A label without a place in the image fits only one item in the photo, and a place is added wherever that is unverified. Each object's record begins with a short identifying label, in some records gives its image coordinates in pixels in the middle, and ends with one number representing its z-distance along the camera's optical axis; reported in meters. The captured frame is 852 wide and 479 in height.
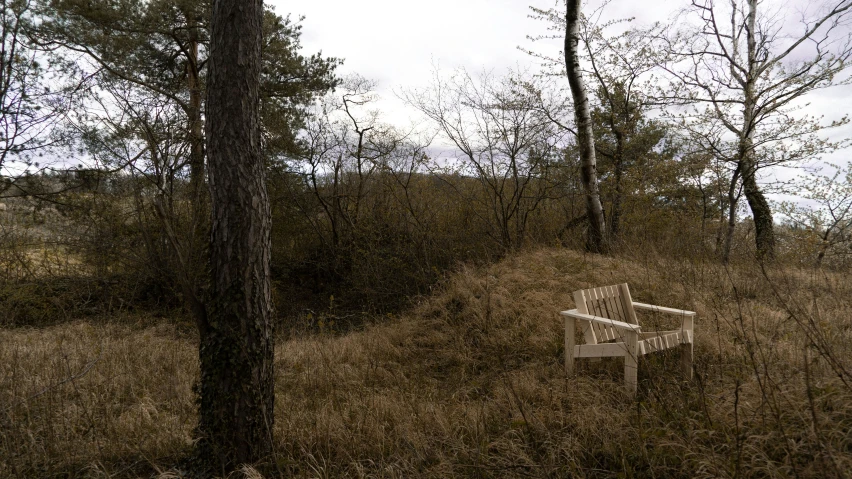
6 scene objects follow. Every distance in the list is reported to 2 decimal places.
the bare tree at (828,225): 9.62
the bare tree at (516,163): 9.06
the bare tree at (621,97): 10.53
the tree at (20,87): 7.34
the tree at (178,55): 8.45
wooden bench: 3.34
